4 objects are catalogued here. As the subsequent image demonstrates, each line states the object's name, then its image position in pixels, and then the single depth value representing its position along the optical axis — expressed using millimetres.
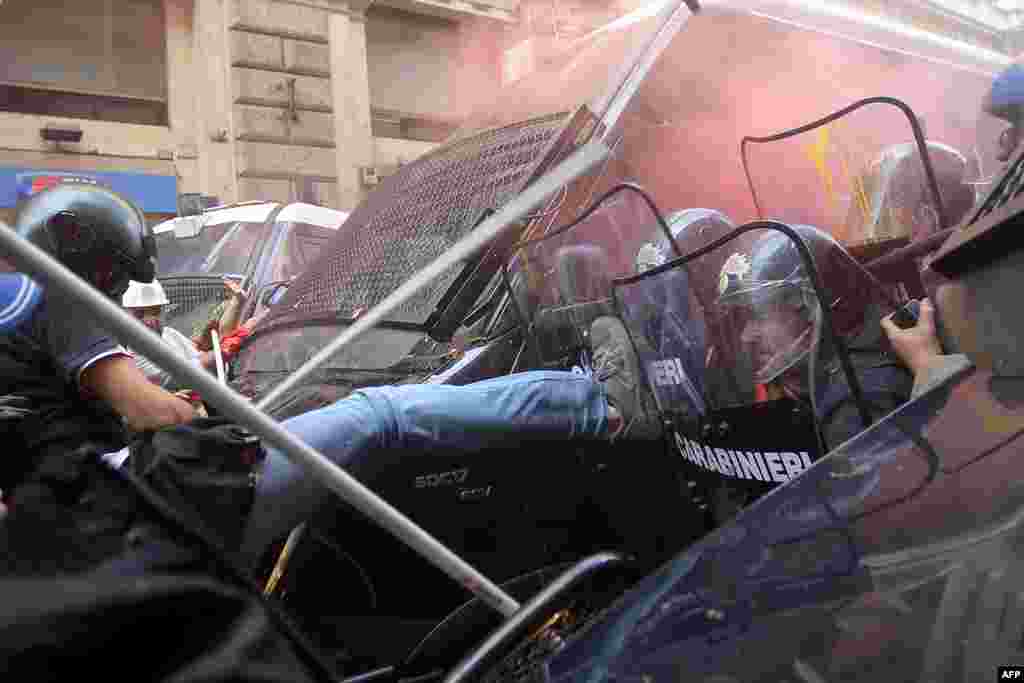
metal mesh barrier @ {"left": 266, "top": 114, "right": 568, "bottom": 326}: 2783
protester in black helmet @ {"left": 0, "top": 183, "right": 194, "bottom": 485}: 1899
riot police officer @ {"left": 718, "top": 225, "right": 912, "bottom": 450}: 1860
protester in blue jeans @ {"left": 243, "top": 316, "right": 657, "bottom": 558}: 1881
